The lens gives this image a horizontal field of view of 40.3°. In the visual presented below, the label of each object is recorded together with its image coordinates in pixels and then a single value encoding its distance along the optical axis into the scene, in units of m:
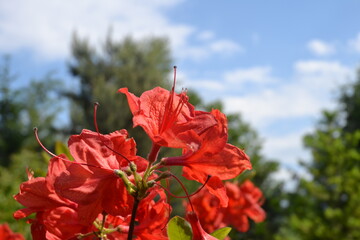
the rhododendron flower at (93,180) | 0.66
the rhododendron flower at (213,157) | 0.67
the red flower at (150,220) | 0.75
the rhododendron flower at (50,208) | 0.74
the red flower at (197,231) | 0.70
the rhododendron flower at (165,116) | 0.66
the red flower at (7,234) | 1.46
